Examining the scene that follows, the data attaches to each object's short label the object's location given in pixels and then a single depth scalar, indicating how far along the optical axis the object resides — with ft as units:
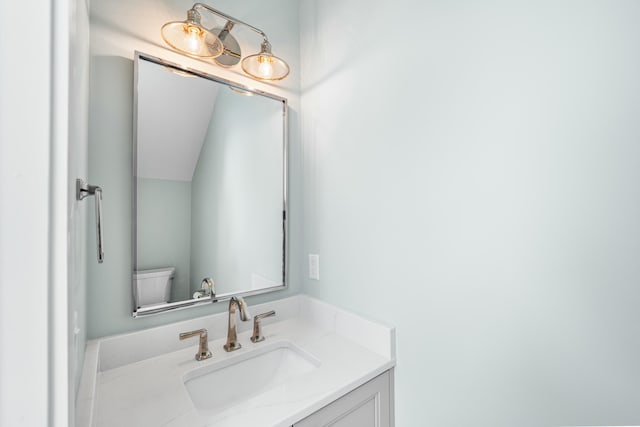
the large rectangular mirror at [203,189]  3.24
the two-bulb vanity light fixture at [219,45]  3.20
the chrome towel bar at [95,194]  1.78
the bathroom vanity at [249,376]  2.33
